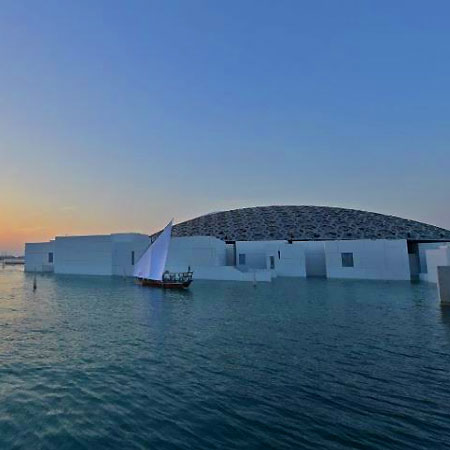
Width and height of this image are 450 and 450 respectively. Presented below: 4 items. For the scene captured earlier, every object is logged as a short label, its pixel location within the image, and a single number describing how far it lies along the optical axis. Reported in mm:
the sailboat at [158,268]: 39469
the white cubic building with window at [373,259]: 47500
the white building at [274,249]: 48875
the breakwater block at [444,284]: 23891
